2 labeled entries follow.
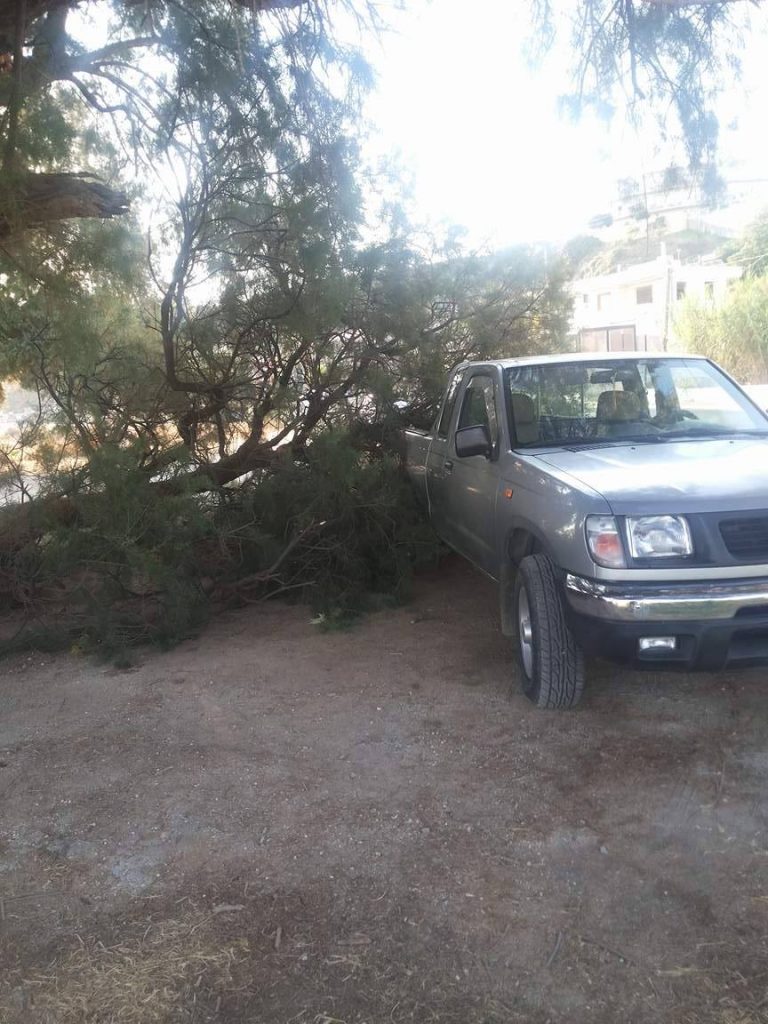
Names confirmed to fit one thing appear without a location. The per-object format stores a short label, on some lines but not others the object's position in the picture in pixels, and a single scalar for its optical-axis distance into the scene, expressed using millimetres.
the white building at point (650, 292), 30234
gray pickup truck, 3963
